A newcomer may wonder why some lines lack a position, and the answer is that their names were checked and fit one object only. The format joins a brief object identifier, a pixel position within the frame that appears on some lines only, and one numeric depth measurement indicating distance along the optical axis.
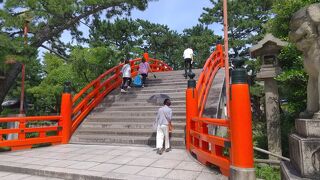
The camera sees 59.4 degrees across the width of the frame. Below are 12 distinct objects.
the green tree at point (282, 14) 7.25
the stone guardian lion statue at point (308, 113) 3.80
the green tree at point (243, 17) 27.59
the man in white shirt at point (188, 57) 14.63
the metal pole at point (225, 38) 7.68
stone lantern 8.21
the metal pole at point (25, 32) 10.19
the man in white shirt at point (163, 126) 7.66
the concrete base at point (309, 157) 3.76
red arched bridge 4.66
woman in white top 13.25
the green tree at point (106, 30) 15.20
